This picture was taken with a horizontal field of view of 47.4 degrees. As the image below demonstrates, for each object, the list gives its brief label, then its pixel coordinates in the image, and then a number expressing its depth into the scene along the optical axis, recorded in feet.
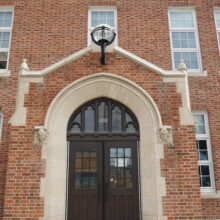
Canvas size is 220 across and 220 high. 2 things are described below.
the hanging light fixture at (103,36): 20.44
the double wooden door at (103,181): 20.21
